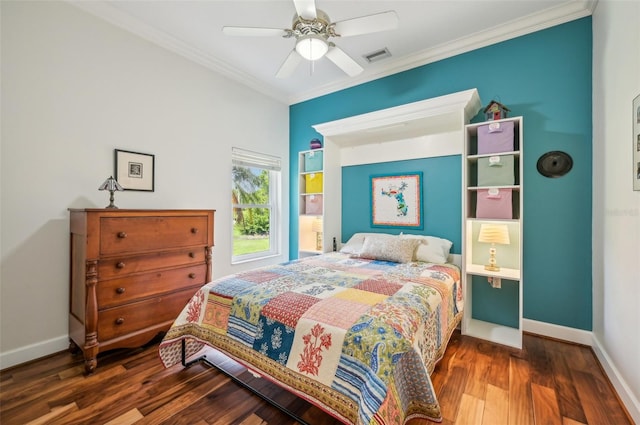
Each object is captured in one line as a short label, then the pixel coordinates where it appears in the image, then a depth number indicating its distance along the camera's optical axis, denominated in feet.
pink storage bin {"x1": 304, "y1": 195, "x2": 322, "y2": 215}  12.03
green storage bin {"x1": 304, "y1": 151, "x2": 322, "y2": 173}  11.83
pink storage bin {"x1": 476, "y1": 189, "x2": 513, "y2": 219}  7.73
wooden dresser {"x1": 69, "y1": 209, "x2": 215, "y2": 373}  6.31
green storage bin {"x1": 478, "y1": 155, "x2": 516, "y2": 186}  7.63
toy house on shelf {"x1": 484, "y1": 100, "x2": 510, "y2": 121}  8.04
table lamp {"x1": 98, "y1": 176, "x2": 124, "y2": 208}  7.01
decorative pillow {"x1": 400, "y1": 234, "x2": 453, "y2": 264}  8.85
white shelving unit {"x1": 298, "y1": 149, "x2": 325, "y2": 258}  11.91
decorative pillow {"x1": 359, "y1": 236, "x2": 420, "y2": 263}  8.85
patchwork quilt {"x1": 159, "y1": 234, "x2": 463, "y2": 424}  3.92
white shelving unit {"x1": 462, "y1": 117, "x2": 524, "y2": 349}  7.66
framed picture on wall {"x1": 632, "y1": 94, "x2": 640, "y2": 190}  4.92
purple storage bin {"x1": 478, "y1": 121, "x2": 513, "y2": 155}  7.64
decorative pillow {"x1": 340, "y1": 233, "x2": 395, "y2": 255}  10.35
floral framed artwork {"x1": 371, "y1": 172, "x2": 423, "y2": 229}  10.41
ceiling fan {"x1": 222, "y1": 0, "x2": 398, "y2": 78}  5.80
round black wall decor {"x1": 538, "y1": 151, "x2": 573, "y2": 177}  7.80
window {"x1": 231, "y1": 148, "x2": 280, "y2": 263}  11.85
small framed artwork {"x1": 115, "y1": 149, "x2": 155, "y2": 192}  8.16
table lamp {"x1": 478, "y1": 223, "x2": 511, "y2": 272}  8.03
